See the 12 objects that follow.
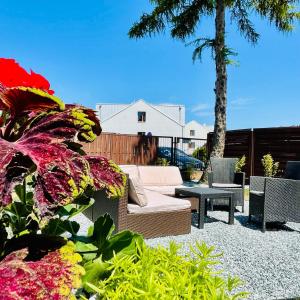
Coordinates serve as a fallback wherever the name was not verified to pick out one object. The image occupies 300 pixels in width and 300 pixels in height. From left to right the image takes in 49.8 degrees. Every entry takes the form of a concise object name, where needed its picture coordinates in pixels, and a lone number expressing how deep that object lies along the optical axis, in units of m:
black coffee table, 4.89
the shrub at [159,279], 0.72
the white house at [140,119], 35.53
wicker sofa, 4.02
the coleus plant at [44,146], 0.47
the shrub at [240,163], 11.01
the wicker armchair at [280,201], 4.92
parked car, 14.61
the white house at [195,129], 47.42
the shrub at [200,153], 16.16
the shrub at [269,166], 10.45
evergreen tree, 10.54
